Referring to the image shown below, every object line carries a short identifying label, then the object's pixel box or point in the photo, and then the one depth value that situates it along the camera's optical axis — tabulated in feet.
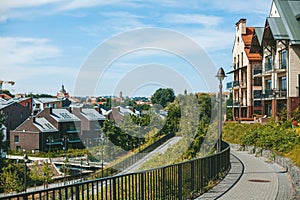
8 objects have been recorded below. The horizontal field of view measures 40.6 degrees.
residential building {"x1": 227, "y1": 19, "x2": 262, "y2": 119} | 155.63
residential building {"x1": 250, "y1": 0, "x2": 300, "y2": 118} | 115.44
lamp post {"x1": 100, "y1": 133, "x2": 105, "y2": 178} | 95.83
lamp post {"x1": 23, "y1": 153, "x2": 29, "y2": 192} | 114.19
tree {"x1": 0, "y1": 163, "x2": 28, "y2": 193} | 114.83
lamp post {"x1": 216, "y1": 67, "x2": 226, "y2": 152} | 53.83
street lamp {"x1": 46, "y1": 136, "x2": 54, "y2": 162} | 163.09
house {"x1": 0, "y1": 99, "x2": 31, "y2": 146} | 162.61
